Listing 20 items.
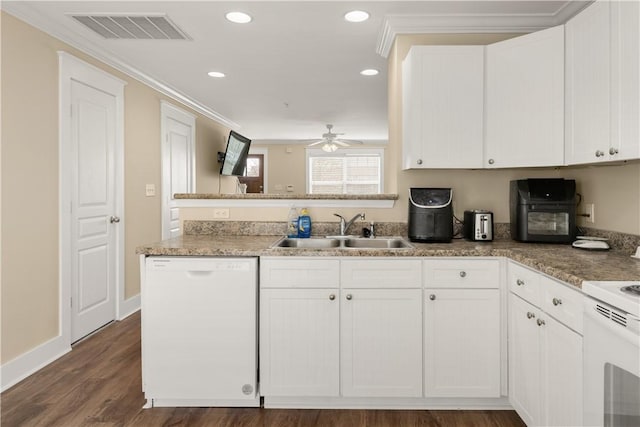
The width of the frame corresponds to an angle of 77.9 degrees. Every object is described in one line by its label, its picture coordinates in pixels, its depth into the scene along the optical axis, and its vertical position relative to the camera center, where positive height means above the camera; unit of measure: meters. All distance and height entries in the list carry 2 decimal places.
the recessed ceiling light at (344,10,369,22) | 2.51 +1.26
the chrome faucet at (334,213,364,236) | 2.69 -0.09
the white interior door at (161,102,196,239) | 4.51 +0.65
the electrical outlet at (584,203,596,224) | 2.35 +0.00
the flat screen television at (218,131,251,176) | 5.92 +0.87
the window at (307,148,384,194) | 8.52 +0.84
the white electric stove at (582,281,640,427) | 1.14 -0.44
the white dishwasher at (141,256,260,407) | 2.09 -0.62
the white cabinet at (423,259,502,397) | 2.08 -0.59
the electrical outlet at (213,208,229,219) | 2.81 -0.01
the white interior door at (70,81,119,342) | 3.05 +0.01
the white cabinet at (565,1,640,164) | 1.66 +0.59
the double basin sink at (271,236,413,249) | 2.61 -0.21
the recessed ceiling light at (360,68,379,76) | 3.70 +1.32
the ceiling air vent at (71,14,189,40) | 2.61 +1.28
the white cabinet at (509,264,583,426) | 1.47 -0.62
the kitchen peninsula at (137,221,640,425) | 2.08 -0.57
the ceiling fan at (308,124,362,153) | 6.54 +1.18
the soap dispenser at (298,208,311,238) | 2.66 -0.10
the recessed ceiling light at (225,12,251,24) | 2.55 +1.27
